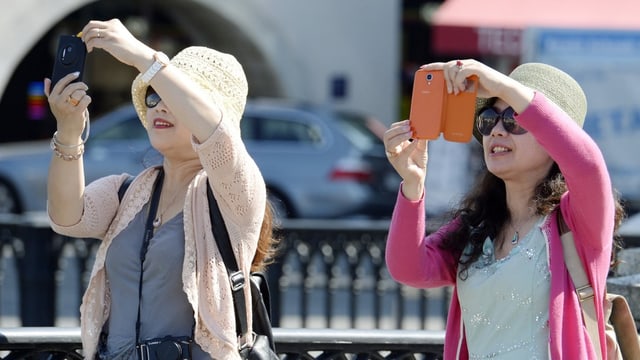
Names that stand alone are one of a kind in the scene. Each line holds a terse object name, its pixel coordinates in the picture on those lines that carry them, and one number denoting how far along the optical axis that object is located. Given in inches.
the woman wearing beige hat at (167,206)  255.3
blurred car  1210.0
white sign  1099.9
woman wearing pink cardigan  240.8
